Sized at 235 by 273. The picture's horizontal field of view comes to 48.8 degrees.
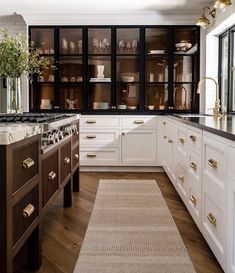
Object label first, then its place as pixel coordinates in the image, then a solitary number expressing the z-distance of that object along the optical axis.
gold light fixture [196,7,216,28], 2.86
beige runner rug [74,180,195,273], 1.46
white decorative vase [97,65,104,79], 3.73
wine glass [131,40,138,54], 3.73
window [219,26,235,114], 3.08
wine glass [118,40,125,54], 3.74
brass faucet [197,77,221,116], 2.71
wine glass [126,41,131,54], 3.74
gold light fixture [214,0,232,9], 2.11
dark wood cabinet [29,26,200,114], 3.69
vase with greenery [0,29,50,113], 2.15
